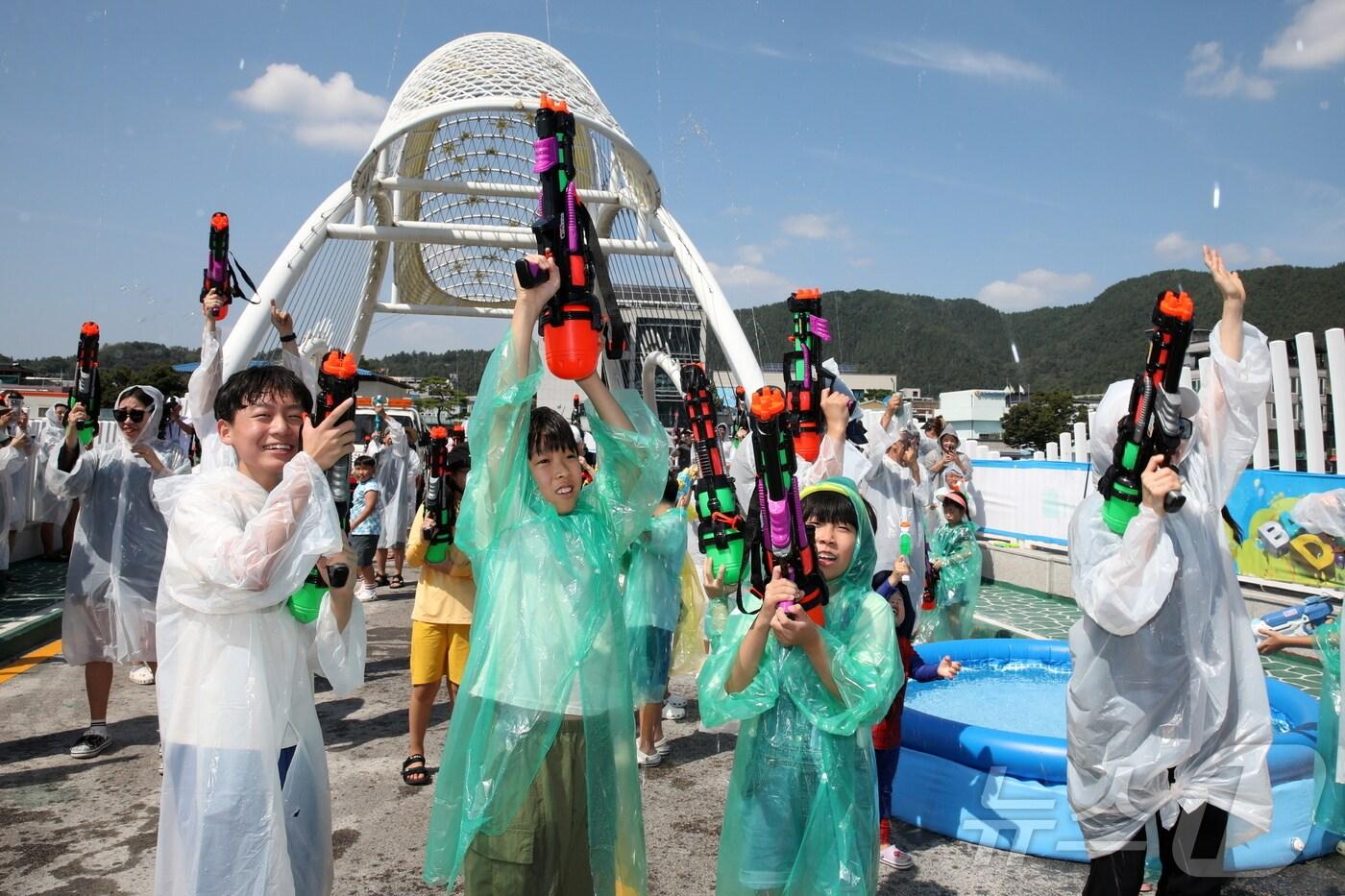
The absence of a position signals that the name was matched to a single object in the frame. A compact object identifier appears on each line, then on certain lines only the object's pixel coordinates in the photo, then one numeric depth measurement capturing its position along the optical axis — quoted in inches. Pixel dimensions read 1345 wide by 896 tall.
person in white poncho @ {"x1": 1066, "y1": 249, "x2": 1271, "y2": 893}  94.8
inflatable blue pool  132.8
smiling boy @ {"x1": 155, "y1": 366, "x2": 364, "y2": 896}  77.2
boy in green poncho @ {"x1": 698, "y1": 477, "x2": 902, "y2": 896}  86.7
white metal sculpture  511.8
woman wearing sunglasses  181.8
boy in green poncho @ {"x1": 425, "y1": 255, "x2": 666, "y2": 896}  89.9
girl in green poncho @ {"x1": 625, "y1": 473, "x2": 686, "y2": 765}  172.4
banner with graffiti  270.8
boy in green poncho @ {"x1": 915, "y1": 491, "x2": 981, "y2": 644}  270.7
